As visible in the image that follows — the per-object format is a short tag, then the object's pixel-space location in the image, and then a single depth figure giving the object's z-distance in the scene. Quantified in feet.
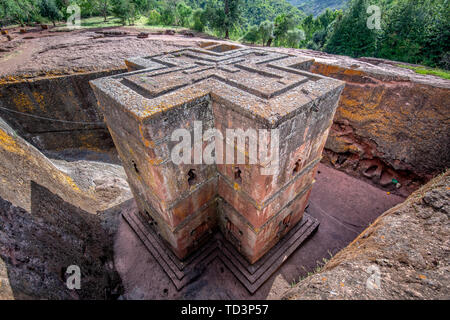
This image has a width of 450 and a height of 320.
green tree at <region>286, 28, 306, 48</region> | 94.27
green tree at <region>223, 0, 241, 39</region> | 87.40
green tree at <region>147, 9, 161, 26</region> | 109.29
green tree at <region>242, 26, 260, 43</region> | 90.07
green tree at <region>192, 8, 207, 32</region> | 88.69
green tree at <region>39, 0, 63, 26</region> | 90.94
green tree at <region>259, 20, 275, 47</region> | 87.76
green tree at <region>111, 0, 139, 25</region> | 86.53
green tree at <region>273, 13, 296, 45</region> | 92.80
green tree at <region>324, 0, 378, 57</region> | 82.98
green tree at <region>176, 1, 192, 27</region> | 115.49
